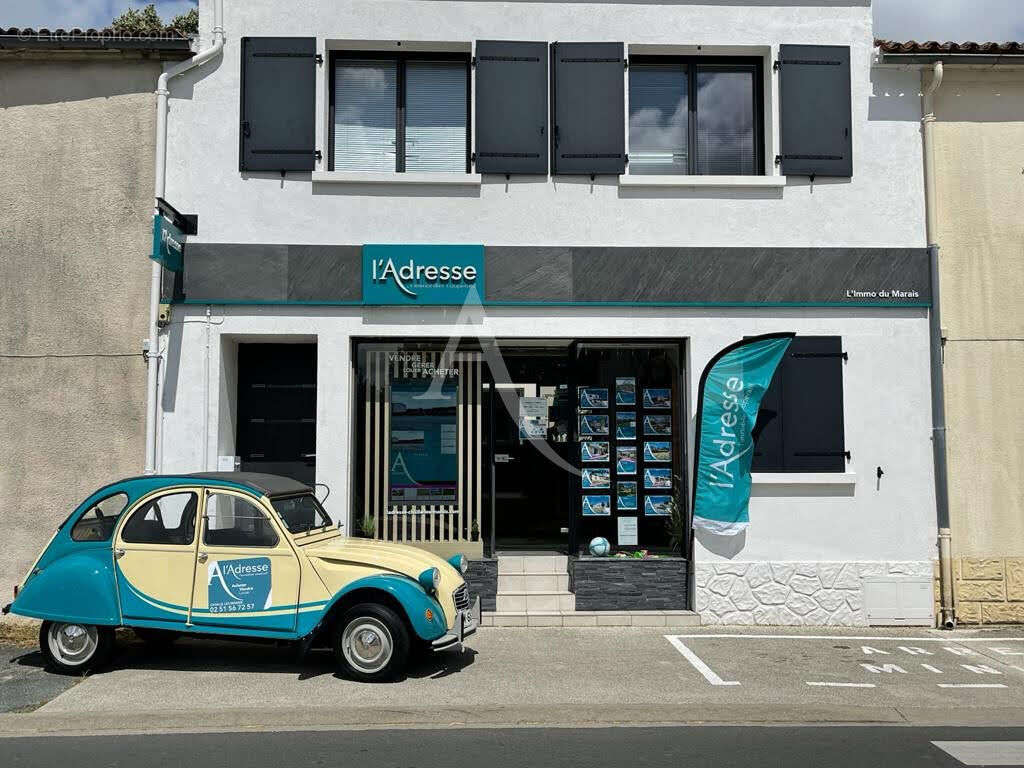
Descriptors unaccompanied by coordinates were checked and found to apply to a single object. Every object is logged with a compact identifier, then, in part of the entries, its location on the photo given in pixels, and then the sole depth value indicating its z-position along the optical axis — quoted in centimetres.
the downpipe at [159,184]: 976
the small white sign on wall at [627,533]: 1046
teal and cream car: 731
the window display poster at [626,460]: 1062
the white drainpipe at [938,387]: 987
